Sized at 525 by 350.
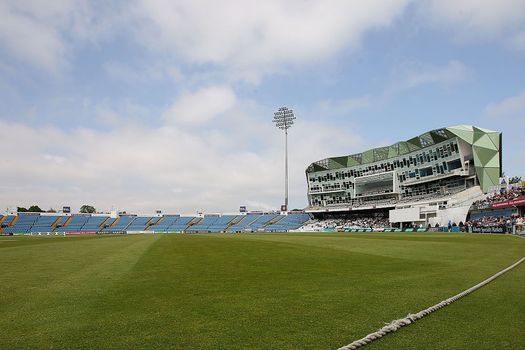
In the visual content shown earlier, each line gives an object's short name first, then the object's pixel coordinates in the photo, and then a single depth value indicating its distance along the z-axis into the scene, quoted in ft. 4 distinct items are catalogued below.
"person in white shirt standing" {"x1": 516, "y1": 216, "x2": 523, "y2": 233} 139.54
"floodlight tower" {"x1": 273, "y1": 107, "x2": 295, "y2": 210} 346.95
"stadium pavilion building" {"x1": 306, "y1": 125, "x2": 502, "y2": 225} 231.09
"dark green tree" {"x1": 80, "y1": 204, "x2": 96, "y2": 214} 651.74
